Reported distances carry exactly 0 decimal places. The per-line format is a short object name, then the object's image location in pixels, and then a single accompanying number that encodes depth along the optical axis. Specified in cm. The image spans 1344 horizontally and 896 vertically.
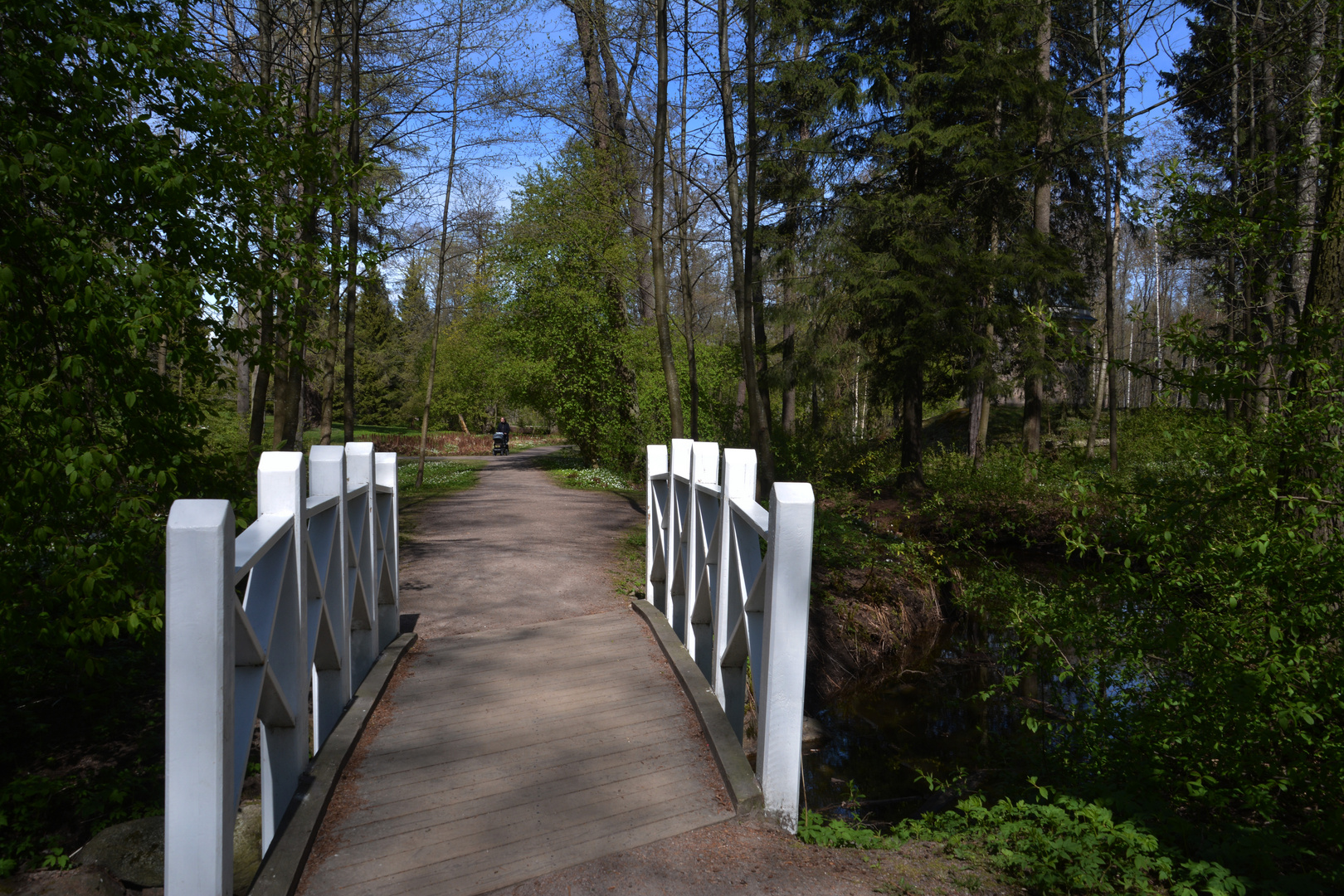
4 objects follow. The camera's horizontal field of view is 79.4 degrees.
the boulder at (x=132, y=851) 438
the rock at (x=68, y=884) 399
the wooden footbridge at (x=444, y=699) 237
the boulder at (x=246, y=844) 454
